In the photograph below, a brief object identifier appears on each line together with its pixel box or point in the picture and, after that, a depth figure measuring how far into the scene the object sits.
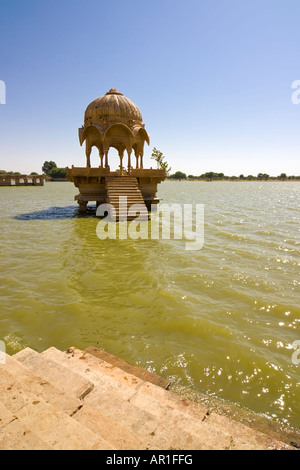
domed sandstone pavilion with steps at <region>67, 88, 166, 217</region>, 16.31
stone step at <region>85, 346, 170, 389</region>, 2.98
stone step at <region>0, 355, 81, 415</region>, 2.09
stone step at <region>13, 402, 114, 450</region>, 1.65
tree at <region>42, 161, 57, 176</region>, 112.94
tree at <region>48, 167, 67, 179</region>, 98.00
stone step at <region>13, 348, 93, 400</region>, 2.43
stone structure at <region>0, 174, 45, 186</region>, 52.72
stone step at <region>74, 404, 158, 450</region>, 1.72
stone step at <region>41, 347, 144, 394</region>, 2.62
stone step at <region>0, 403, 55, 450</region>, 1.60
